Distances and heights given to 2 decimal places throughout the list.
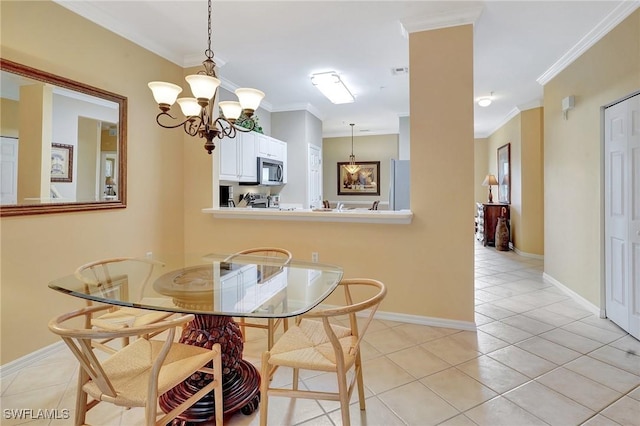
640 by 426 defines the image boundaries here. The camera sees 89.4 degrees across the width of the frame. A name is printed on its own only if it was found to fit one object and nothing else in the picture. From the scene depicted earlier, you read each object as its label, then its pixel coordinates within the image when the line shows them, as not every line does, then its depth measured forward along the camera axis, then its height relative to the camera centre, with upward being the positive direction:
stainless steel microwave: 4.83 +0.70
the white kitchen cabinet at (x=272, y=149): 4.86 +1.07
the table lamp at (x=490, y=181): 7.21 +0.79
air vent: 3.92 +1.79
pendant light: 8.75 +1.34
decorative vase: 6.44 -0.35
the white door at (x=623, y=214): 2.62 +0.03
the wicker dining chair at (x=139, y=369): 1.16 -0.66
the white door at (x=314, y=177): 6.00 +0.75
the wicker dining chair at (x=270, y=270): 2.09 -0.37
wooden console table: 6.66 -0.05
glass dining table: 1.50 -0.41
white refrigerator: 4.96 +0.51
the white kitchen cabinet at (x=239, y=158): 4.06 +0.76
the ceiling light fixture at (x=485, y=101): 5.08 +1.82
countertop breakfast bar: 2.91 +0.01
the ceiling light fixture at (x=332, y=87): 4.10 +1.75
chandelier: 1.94 +0.74
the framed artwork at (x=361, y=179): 8.74 +1.00
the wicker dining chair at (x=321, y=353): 1.38 -0.65
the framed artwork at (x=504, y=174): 6.52 +0.91
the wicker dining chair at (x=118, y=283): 1.76 -0.39
